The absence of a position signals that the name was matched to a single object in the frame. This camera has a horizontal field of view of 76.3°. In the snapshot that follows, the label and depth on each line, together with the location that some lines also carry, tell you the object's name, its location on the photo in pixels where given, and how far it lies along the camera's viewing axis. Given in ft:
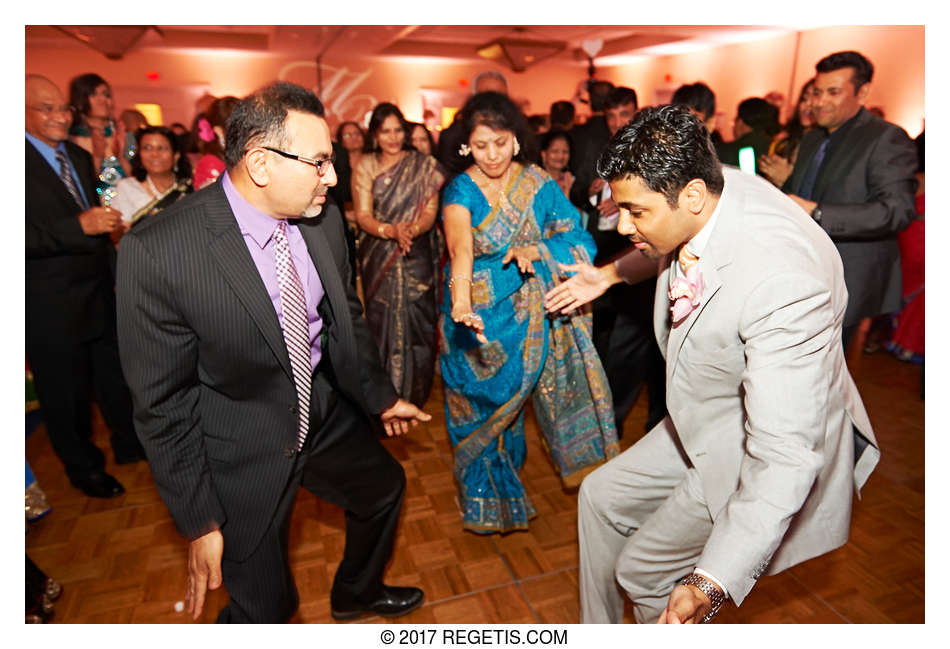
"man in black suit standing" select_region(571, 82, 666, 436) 9.38
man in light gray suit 3.49
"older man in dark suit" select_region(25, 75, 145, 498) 7.59
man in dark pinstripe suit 4.07
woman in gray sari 10.17
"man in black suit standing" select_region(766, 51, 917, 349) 7.14
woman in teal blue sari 6.83
